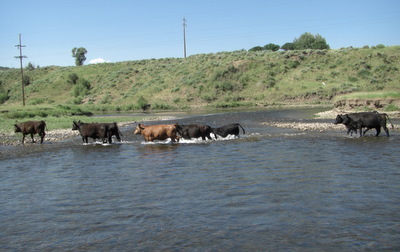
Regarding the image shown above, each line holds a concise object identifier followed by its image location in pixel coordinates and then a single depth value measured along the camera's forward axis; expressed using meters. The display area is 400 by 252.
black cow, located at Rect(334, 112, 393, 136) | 19.42
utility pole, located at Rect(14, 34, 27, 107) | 52.76
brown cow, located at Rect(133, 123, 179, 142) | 19.98
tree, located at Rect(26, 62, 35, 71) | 116.98
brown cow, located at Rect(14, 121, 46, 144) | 21.25
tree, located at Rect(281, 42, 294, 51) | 110.79
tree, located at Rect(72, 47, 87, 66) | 126.62
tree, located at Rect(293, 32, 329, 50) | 94.25
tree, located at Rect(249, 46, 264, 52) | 112.00
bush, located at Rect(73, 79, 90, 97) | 82.00
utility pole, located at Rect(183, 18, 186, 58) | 100.17
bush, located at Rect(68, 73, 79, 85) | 92.19
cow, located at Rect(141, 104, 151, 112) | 58.56
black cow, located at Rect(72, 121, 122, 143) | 20.09
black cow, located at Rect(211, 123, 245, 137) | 21.00
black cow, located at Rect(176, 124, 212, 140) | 20.17
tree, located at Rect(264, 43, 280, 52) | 115.12
